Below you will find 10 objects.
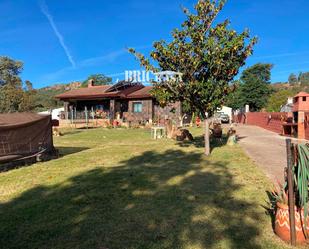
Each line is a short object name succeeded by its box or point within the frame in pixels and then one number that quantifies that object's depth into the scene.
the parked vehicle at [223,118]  32.56
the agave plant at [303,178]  3.12
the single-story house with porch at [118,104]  26.59
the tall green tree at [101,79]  70.01
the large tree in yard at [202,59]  7.84
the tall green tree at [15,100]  33.43
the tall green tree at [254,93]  41.45
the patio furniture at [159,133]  14.38
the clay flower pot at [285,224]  3.12
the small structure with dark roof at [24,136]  7.47
